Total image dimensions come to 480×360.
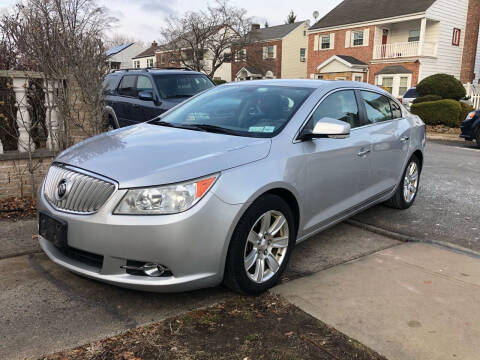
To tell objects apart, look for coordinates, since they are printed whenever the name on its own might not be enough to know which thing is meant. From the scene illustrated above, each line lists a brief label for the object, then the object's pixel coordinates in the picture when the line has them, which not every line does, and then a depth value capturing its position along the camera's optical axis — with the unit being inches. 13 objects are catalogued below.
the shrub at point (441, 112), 608.7
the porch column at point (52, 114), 213.0
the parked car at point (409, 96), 754.8
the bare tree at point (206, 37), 1365.7
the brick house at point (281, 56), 1599.4
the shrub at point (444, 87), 695.7
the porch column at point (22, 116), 205.6
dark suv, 322.0
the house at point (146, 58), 2212.7
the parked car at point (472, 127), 453.4
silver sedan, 104.6
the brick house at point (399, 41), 1070.4
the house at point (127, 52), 2493.6
